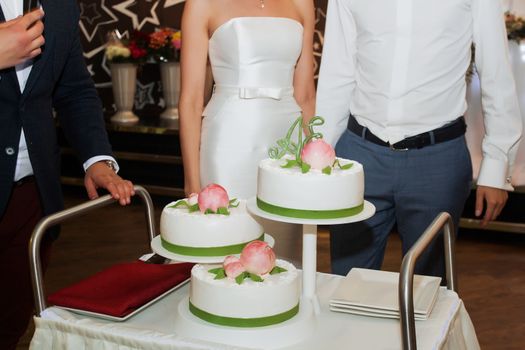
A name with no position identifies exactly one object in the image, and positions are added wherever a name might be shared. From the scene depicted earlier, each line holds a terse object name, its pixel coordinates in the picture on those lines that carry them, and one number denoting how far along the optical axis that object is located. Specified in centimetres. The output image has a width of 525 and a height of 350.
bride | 321
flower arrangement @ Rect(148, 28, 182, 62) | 698
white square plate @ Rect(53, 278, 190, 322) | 204
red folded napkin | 206
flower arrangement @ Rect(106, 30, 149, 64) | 693
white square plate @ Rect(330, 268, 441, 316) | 206
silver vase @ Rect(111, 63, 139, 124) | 701
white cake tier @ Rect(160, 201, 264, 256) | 198
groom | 276
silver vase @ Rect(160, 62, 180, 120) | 705
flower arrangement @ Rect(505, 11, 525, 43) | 571
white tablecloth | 191
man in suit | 254
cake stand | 194
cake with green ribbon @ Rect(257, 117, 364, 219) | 194
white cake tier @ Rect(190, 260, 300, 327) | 185
